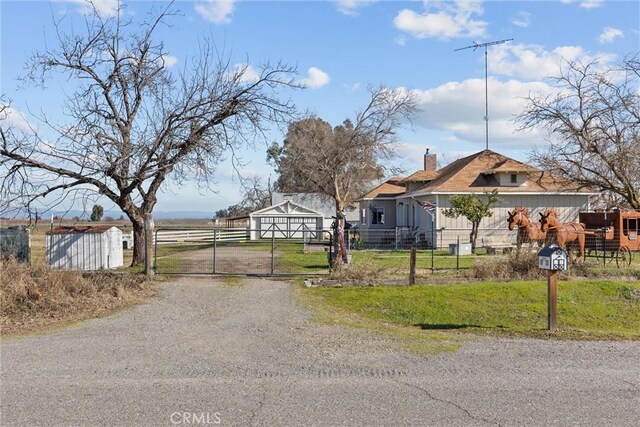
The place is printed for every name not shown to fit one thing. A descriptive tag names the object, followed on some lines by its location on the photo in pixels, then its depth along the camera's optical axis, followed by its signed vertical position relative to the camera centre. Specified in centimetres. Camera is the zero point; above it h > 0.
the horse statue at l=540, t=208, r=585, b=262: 1816 -18
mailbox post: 1023 -70
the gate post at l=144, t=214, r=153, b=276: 1574 -51
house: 3068 +166
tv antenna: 3728 +1119
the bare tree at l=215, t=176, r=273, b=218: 8106 +350
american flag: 2550 +83
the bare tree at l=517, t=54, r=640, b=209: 2823 +344
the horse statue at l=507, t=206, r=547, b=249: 1944 -7
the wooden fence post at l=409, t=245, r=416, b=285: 1440 -102
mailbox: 1022 -56
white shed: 1919 -76
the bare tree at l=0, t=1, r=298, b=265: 1702 +248
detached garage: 4988 +74
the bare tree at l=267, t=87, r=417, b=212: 3944 +471
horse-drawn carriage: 1972 -26
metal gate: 1758 -125
